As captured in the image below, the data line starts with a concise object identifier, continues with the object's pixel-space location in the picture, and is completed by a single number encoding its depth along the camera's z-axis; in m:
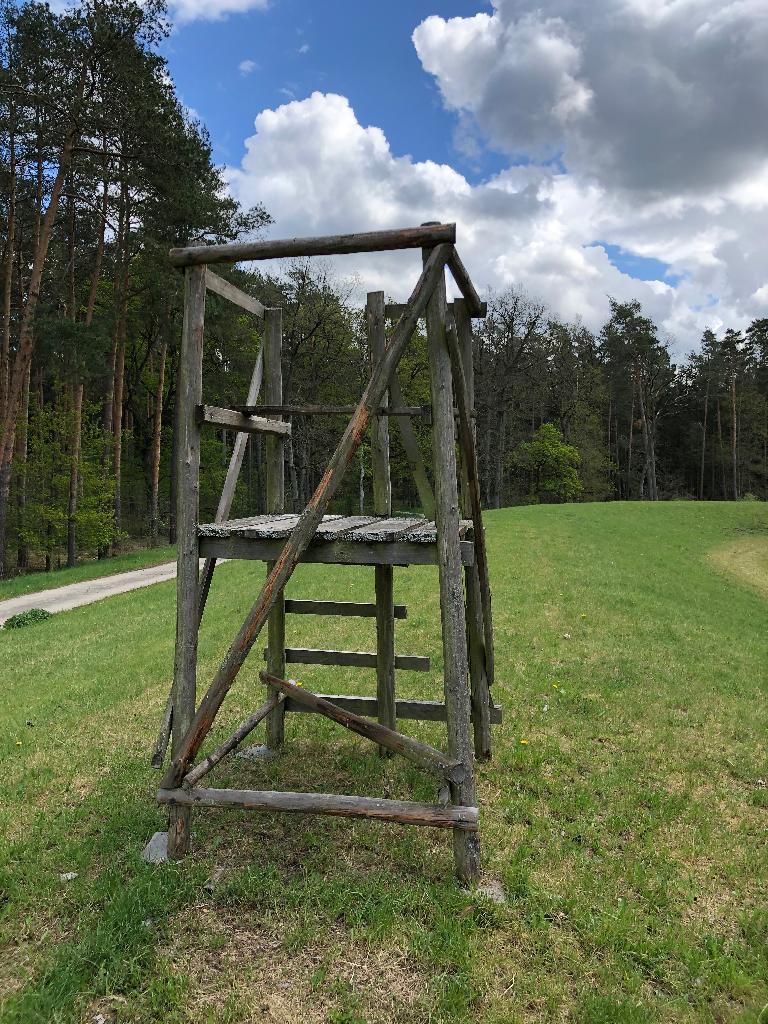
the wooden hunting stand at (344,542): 3.54
